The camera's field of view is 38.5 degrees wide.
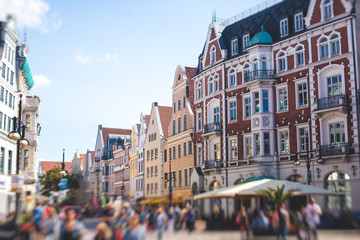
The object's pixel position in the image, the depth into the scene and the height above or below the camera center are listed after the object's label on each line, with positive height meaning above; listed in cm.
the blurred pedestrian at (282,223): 2339 -167
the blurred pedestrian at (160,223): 2298 -157
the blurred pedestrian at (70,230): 1855 -149
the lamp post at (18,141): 2600 +268
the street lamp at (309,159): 3744 +223
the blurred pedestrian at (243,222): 2400 -170
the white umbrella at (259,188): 3088 -12
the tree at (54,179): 5791 +115
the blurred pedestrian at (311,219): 2278 -140
